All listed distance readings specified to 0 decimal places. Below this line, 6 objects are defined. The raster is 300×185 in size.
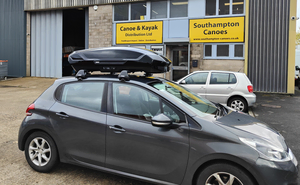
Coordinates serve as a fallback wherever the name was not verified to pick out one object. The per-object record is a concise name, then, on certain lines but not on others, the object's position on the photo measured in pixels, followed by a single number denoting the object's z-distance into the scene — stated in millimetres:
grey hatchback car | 2637
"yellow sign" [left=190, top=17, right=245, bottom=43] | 14368
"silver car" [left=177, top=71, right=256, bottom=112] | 8695
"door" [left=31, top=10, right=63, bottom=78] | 19594
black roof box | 3641
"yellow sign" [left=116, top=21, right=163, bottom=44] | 16078
